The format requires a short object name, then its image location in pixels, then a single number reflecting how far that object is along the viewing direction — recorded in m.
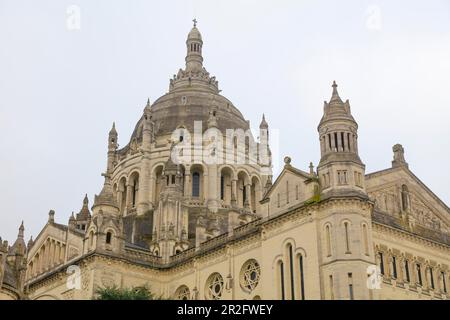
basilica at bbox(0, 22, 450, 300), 46.09
